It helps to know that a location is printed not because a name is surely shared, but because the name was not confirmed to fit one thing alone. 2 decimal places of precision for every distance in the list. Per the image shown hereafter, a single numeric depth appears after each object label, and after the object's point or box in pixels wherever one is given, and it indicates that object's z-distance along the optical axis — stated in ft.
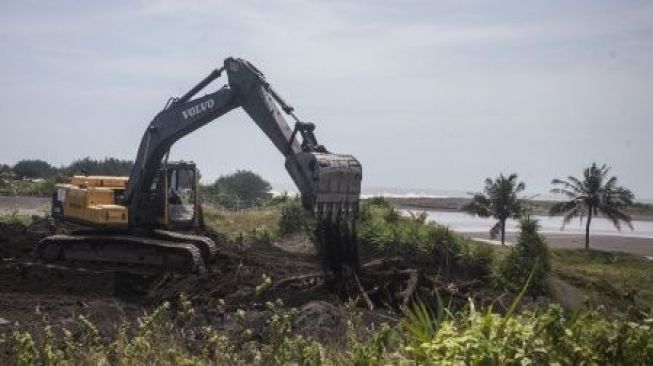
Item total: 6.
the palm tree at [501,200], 168.14
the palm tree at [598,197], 190.29
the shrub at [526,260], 81.35
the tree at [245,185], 202.90
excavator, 47.16
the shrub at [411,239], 85.40
